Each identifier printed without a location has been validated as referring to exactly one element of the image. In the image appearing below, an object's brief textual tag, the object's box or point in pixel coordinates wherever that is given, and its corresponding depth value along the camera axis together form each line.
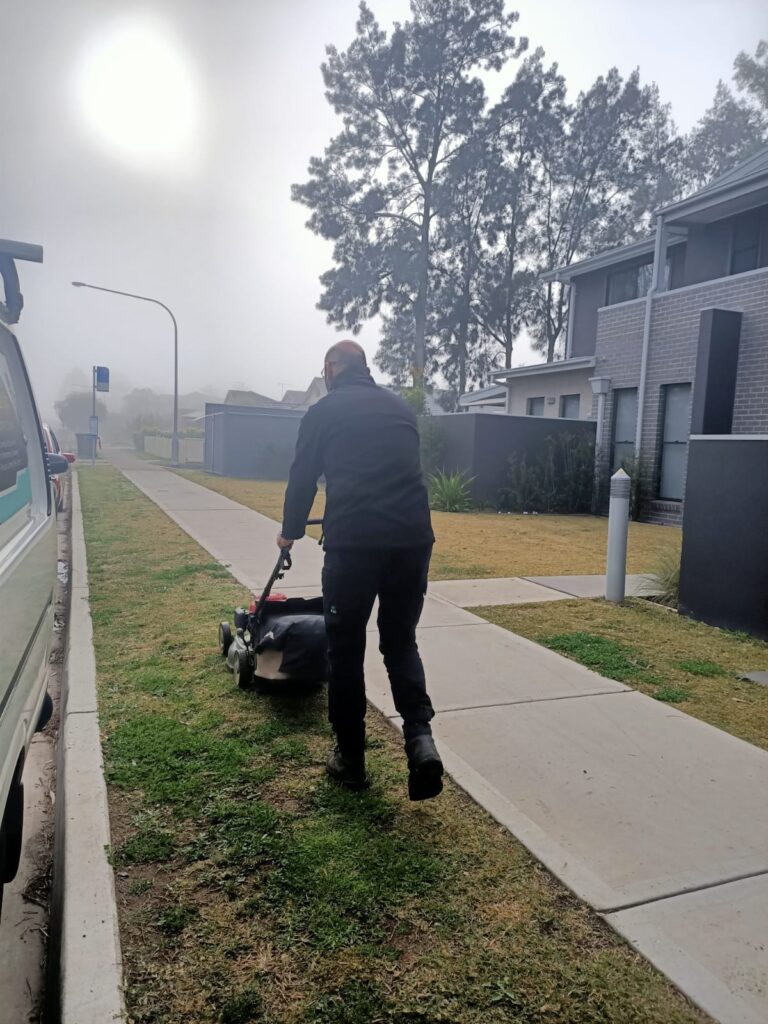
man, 3.02
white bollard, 6.80
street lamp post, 33.44
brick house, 12.45
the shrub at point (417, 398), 18.45
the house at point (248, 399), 67.94
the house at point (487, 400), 25.77
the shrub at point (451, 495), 15.21
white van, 2.18
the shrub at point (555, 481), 15.84
